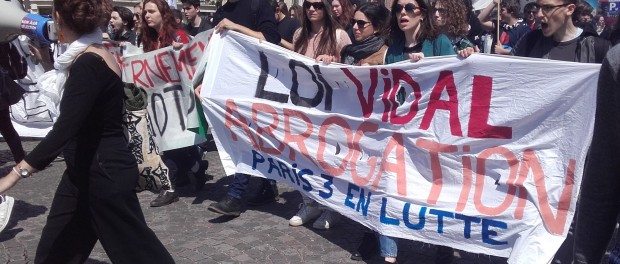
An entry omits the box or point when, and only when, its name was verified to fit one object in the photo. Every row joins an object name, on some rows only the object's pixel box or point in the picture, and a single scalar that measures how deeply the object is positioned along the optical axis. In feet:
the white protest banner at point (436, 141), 12.34
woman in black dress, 10.06
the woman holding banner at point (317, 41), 17.29
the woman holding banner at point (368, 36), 15.88
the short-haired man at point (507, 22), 27.17
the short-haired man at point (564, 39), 13.51
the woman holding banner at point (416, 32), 14.56
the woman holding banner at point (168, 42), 19.98
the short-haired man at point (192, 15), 24.13
